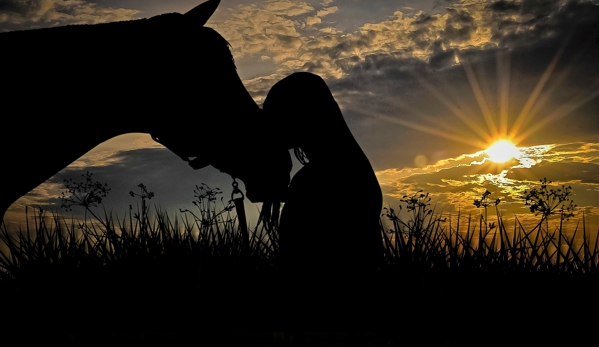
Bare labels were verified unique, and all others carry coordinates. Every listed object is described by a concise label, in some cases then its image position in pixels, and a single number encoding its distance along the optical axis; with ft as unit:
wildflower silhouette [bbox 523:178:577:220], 16.34
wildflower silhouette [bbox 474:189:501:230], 16.01
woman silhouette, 10.47
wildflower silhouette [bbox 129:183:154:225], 17.00
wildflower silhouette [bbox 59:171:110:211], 18.67
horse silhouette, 12.37
